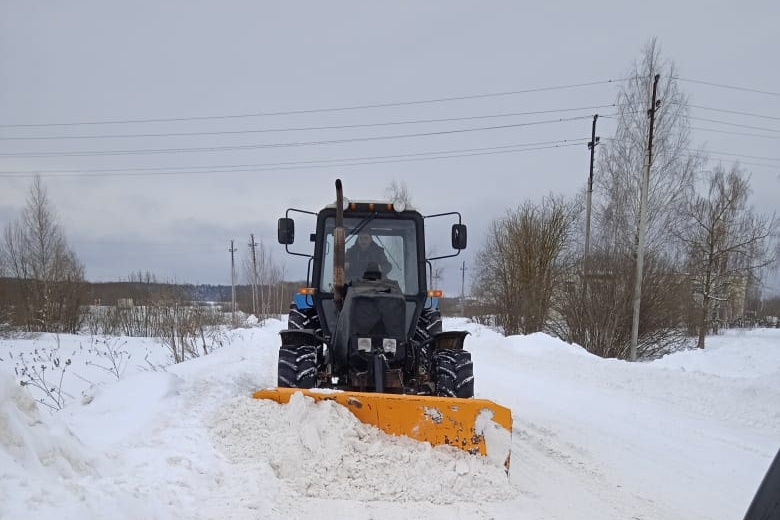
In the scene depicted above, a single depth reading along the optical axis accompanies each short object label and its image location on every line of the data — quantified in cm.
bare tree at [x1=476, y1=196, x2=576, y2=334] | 1919
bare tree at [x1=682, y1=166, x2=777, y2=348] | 1822
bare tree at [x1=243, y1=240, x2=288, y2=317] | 3776
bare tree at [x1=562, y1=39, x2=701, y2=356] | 1446
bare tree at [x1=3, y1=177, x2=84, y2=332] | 2448
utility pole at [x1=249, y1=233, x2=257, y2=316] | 3759
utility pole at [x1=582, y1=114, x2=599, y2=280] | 1646
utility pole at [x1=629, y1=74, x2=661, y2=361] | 1325
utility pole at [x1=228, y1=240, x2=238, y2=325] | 3869
